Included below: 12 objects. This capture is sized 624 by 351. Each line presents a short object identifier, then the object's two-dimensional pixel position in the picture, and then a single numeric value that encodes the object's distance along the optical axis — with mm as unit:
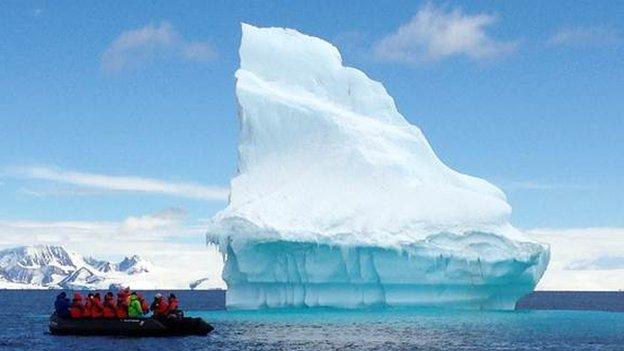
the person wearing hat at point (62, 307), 38531
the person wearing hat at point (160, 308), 37641
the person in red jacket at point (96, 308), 37875
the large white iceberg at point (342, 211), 49438
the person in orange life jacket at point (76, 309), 38406
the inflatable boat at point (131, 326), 37344
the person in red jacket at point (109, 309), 38031
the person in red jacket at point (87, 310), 38278
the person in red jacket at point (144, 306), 38656
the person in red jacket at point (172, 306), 37875
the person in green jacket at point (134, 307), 38062
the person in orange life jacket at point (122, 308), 37666
